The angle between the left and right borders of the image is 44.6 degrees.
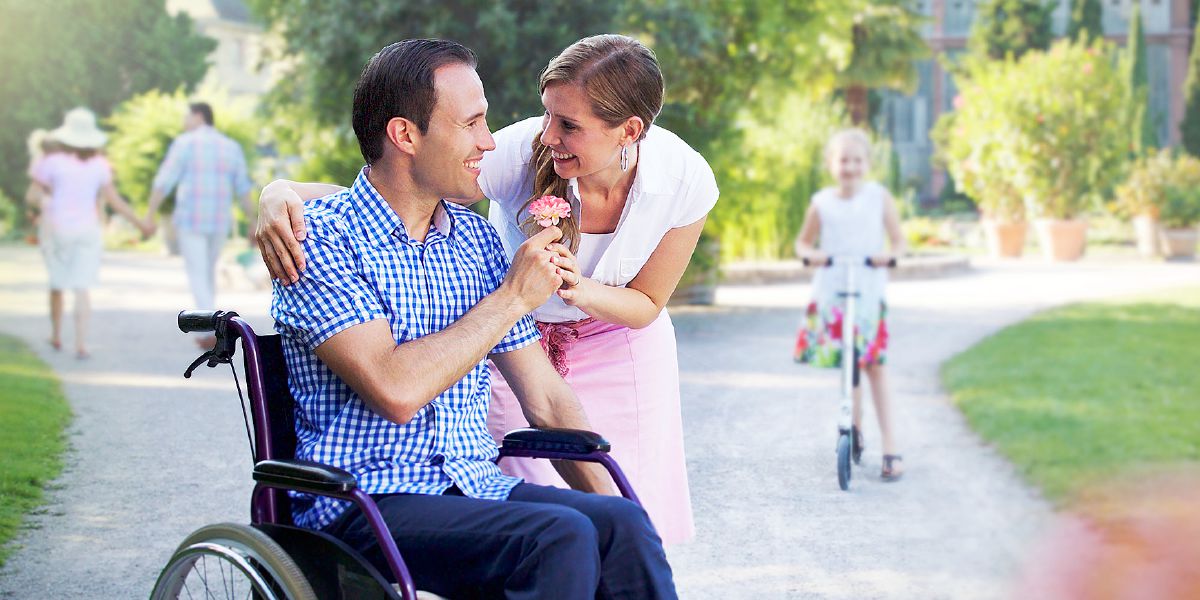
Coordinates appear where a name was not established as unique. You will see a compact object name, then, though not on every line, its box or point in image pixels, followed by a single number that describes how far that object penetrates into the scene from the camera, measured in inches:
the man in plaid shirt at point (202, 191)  401.4
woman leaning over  123.2
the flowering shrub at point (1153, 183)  772.6
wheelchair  96.3
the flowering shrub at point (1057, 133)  778.2
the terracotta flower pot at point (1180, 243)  765.9
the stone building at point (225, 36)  1026.3
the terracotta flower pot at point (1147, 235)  780.6
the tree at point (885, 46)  1016.2
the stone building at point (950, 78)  1283.2
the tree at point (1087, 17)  1261.1
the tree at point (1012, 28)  1256.2
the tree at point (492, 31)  412.2
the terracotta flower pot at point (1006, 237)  791.7
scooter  231.8
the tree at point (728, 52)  457.7
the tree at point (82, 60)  922.1
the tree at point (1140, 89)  1023.6
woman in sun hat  385.4
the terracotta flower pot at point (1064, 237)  755.4
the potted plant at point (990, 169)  795.4
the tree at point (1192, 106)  1018.1
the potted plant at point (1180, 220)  764.0
